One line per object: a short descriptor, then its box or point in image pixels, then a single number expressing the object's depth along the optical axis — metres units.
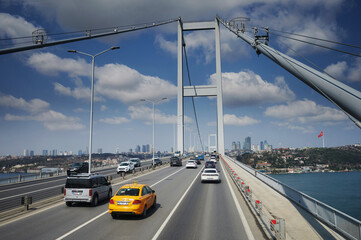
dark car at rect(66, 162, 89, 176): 34.78
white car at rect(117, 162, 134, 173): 38.38
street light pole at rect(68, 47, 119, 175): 22.26
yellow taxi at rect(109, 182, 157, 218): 11.12
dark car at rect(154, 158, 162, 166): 52.59
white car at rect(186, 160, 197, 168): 43.97
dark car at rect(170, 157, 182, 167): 50.41
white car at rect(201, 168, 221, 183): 24.50
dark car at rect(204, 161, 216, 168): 35.89
